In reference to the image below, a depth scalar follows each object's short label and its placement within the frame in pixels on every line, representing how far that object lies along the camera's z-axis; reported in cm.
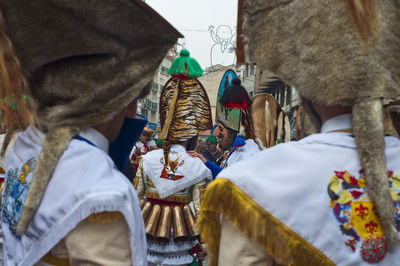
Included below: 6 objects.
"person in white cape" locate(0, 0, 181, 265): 150
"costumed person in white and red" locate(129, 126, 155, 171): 894
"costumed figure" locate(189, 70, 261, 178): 542
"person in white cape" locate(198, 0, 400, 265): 155
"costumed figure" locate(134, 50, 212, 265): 453
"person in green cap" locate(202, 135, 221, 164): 1097
